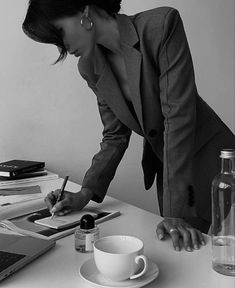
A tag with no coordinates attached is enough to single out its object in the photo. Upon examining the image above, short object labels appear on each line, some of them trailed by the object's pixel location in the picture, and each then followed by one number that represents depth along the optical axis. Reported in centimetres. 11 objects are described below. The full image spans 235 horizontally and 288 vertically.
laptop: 80
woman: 111
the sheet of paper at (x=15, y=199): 133
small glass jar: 91
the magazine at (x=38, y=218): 104
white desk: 76
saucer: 73
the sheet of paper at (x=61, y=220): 108
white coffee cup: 72
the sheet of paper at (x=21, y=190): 145
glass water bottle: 81
